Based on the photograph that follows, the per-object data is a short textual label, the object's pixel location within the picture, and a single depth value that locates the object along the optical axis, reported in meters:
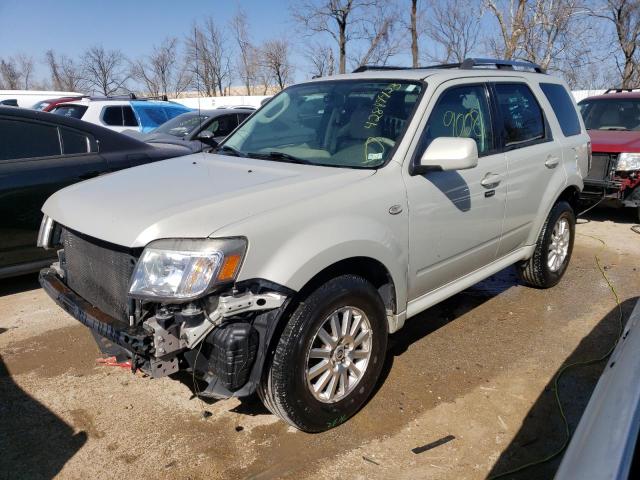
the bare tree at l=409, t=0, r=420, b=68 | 25.70
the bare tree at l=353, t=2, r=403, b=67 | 27.83
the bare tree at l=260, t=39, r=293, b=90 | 36.31
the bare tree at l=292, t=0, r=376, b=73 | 26.88
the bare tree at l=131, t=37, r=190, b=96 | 33.31
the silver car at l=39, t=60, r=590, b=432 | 2.42
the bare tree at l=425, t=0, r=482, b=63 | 29.12
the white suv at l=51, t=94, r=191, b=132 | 10.92
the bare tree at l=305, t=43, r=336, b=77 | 31.48
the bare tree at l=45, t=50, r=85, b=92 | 49.25
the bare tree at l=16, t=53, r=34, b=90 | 53.21
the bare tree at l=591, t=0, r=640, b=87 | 26.59
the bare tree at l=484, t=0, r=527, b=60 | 17.94
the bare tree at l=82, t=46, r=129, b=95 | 44.88
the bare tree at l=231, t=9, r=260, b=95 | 35.55
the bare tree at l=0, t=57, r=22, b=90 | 52.22
